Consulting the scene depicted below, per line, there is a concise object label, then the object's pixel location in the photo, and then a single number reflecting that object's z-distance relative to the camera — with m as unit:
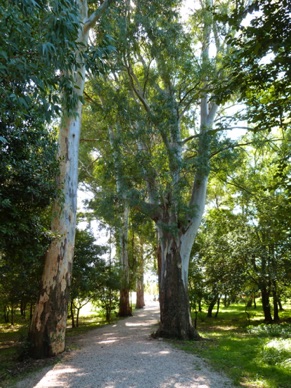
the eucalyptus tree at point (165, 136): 10.46
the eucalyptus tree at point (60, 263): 7.73
